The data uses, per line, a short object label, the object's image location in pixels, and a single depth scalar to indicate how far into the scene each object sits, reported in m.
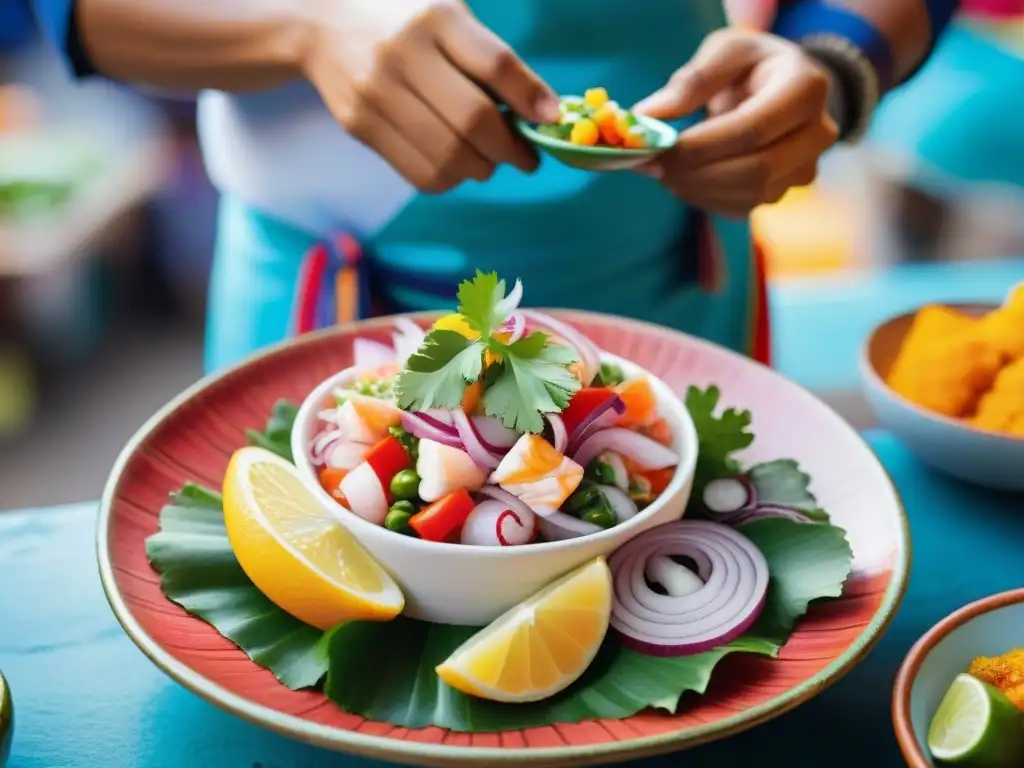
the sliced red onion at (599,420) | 0.98
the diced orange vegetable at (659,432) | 1.05
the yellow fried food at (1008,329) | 1.19
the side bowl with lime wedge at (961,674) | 0.71
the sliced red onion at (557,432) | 0.94
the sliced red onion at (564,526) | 0.92
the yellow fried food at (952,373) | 1.20
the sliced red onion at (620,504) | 0.95
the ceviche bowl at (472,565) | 0.87
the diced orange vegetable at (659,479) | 1.02
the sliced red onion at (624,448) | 0.98
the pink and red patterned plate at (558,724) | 0.75
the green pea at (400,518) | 0.91
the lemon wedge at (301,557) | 0.87
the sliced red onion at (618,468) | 0.97
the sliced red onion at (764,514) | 1.02
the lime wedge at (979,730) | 0.71
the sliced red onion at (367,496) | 0.93
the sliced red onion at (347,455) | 0.98
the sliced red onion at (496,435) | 0.95
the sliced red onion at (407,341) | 1.05
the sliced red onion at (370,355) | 1.11
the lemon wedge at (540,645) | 0.81
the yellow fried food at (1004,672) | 0.77
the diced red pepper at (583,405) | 0.98
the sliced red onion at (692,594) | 0.87
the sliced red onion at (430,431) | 0.94
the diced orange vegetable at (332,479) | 0.98
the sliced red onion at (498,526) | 0.90
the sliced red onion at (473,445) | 0.94
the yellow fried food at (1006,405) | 1.16
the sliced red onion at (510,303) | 0.97
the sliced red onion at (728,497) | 1.04
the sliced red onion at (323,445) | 1.00
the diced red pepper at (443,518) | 0.90
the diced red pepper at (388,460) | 0.95
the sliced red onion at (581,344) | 1.05
